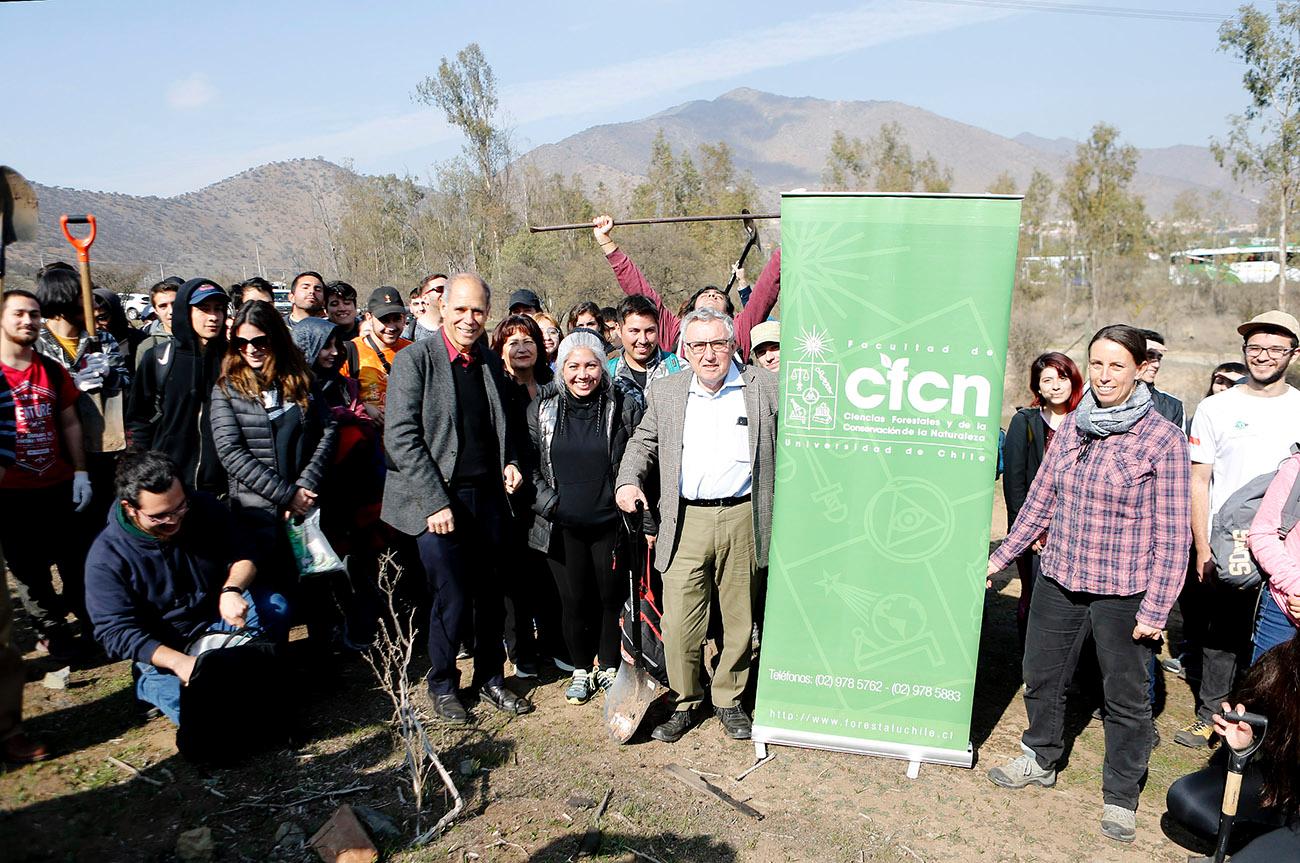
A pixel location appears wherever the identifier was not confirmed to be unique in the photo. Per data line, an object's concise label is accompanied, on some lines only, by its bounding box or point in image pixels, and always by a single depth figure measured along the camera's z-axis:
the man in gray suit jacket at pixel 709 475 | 3.78
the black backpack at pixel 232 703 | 3.58
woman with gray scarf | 3.14
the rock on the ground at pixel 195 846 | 3.09
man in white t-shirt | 3.79
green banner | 3.45
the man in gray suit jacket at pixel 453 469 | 3.79
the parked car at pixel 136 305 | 20.09
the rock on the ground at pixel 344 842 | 3.01
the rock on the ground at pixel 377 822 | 3.18
